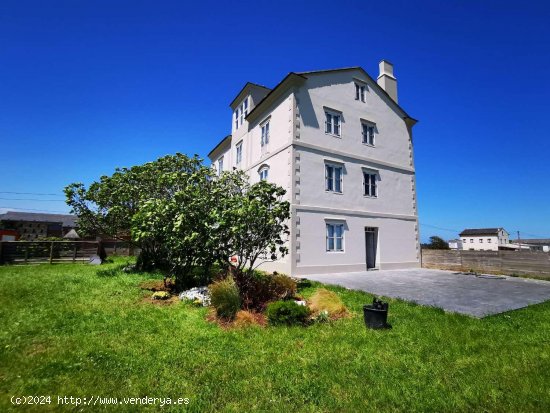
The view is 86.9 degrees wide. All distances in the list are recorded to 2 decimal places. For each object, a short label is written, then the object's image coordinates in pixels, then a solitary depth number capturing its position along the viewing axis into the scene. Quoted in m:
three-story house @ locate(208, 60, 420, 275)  16.12
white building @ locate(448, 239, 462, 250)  77.31
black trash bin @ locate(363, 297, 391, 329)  6.56
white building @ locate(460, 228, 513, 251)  71.38
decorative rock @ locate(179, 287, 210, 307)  8.74
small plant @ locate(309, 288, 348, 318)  7.70
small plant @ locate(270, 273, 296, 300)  9.20
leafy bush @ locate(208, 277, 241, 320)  7.41
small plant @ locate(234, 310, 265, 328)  6.91
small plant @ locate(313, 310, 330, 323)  7.20
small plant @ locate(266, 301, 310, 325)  6.96
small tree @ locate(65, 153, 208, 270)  14.12
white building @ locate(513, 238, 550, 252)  69.33
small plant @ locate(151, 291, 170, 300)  9.34
